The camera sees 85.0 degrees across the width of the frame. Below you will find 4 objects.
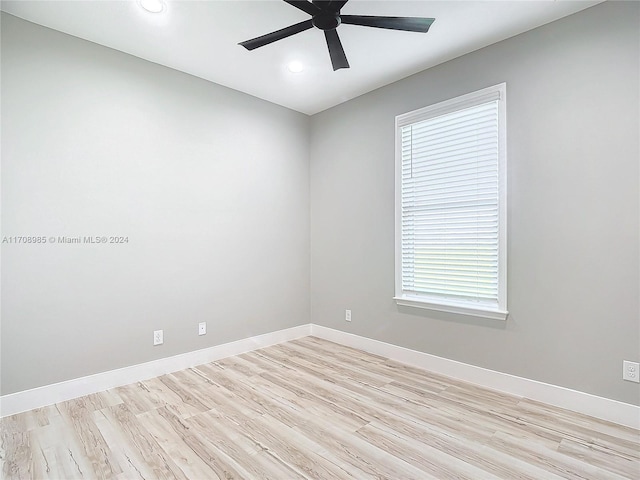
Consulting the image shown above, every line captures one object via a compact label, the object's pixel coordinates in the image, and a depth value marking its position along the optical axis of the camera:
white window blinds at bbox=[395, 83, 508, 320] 2.87
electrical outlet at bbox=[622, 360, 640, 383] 2.24
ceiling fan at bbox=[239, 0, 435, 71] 2.07
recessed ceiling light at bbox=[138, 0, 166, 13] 2.36
